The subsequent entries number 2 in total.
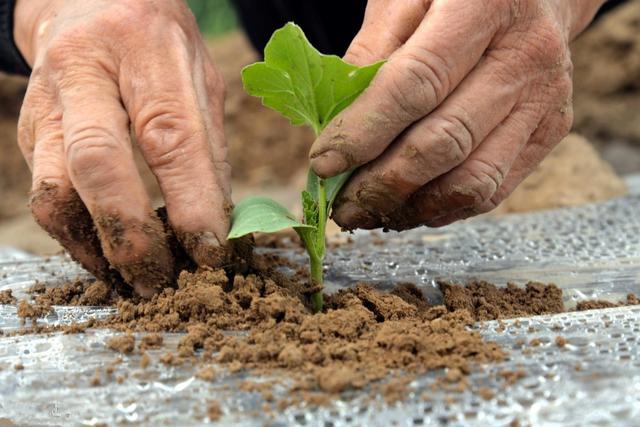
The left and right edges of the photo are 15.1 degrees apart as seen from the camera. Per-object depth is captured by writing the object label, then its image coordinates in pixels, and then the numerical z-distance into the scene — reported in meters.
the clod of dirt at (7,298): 0.87
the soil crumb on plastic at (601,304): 0.86
